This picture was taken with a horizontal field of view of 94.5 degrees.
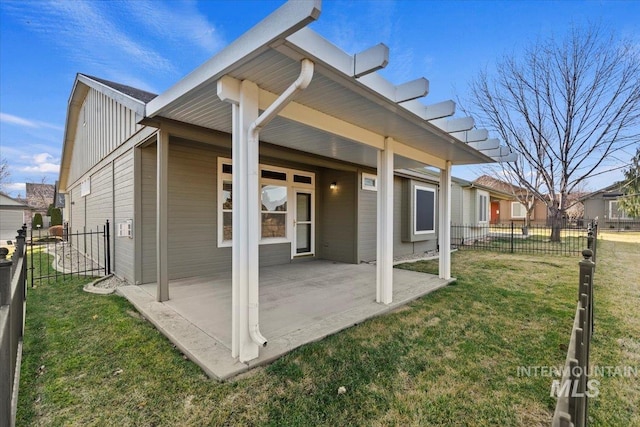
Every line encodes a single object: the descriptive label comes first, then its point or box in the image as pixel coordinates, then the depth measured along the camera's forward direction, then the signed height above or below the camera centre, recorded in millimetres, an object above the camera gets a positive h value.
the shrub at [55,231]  15738 -942
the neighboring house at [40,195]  33344 +2180
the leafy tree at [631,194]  17527 +1238
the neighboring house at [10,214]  20625 -35
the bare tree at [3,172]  26672 +3782
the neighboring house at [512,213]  27153 +115
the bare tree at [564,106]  10688 +4394
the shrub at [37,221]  23045 -582
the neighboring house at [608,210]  20453 +347
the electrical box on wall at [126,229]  5098 -265
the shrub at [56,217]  21800 -253
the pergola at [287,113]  2266 +1175
